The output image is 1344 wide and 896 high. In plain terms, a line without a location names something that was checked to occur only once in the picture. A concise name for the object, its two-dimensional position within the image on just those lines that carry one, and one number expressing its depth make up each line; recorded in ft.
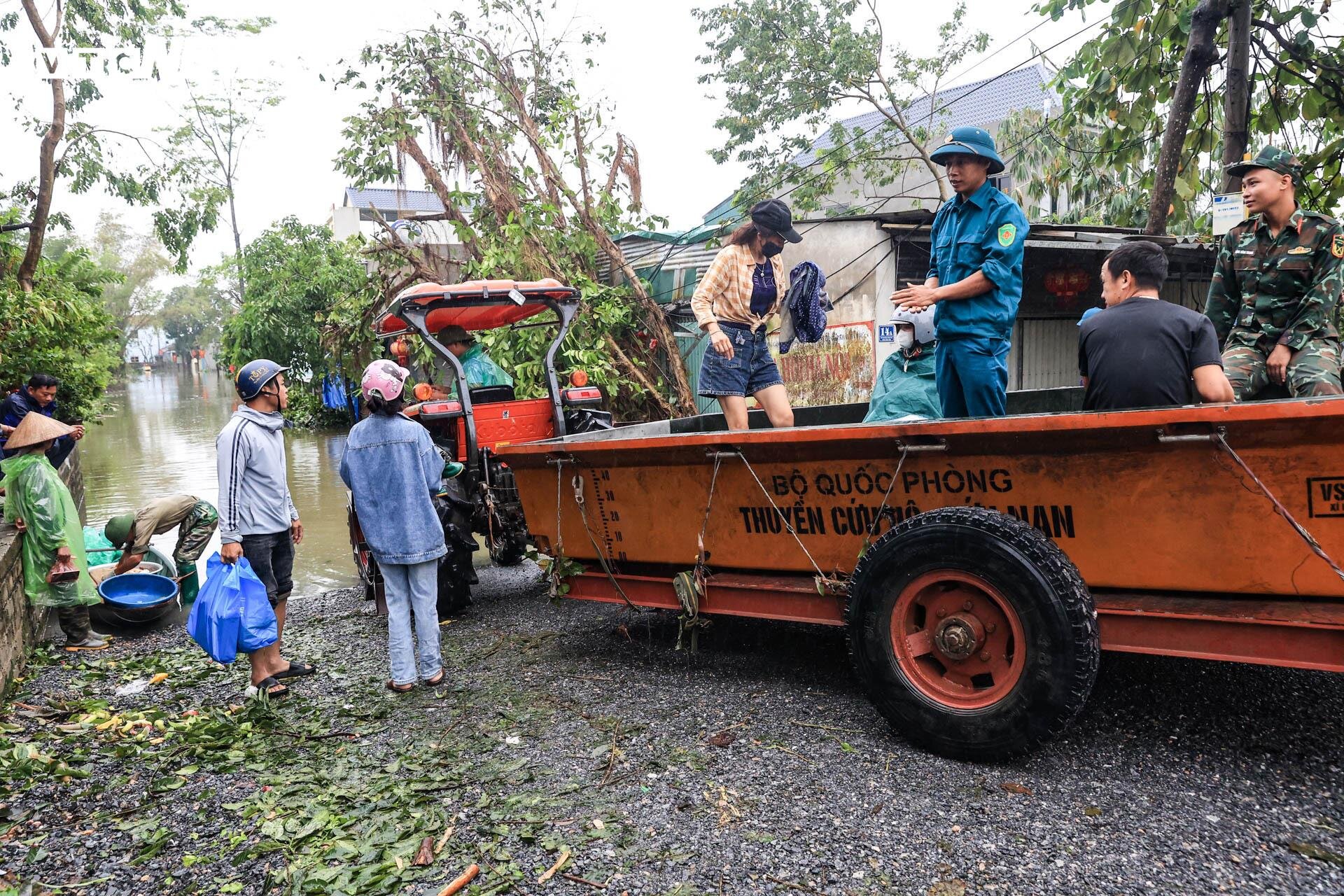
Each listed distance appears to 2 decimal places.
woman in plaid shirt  15.07
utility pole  18.94
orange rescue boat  8.50
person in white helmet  14.26
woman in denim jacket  14.28
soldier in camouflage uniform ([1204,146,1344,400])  12.31
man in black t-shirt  10.71
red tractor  18.89
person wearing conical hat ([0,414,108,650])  17.52
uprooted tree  34.91
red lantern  34.91
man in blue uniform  11.77
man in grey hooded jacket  13.79
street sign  16.97
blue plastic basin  19.29
